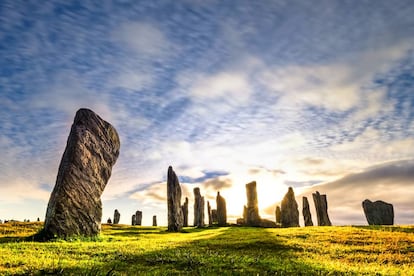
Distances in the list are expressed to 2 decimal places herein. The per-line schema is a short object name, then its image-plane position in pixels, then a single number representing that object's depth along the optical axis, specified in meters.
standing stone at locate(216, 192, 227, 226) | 58.69
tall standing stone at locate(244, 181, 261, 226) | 53.75
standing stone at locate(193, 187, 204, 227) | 57.60
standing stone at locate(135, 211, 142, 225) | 67.71
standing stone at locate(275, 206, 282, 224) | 60.34
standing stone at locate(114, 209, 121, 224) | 68.31
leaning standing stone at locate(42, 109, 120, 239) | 23.13
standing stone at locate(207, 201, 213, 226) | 62.47
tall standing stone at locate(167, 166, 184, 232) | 44.28
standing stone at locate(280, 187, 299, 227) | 50.81
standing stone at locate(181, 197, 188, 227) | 61.72
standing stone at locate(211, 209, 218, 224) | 65.62
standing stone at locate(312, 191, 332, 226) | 50.94
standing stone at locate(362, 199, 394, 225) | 49.28
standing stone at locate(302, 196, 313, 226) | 51.94
